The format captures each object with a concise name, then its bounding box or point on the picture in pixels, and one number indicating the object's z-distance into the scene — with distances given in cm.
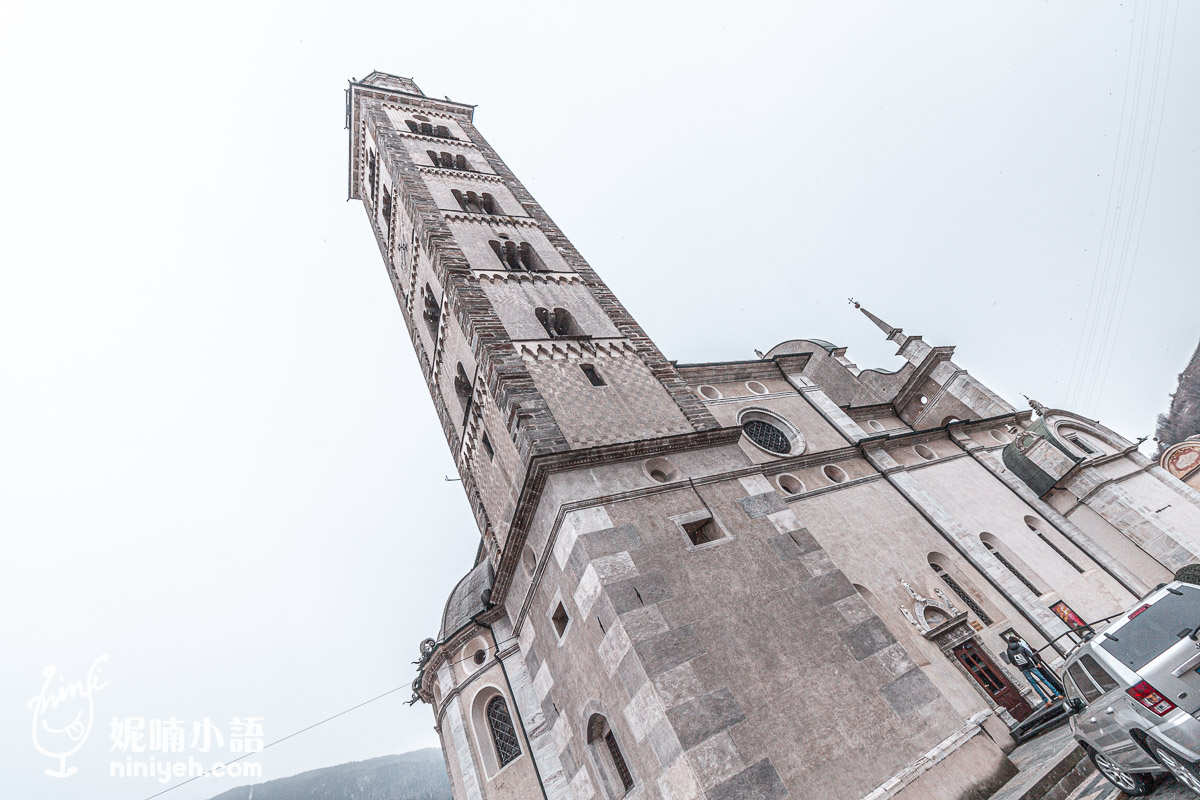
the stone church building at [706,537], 935
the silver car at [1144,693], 641
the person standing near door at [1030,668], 1320
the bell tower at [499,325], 1376
